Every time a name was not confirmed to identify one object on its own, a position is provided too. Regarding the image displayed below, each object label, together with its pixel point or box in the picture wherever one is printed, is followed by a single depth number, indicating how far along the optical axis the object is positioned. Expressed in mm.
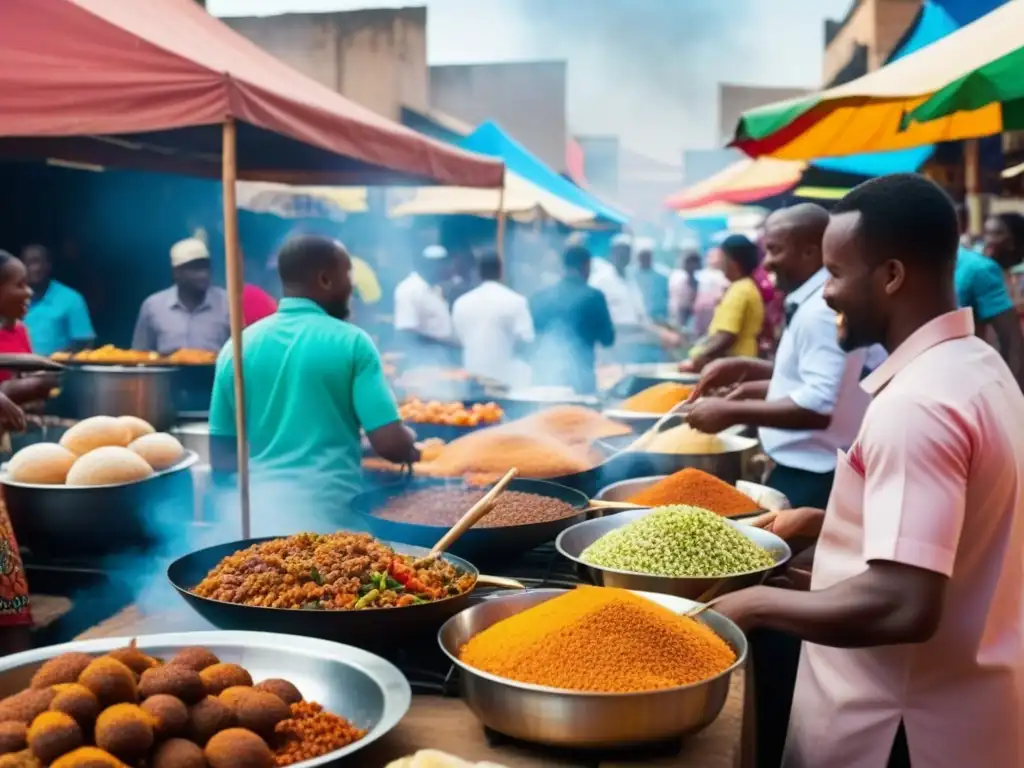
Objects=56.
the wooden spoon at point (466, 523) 2203
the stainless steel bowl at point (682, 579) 2072
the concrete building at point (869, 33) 13641
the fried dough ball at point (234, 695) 1372
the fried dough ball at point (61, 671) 1374
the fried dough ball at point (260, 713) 1344
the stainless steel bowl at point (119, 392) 3727
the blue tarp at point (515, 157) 11344
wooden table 1523
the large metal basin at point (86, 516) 2488
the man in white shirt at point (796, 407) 3117
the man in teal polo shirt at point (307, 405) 3250
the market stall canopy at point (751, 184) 10367
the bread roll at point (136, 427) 2941
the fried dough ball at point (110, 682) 1292
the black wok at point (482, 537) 2391
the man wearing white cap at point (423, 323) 7801
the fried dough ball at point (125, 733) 1200
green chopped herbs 2139
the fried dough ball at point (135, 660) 1425
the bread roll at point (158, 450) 2781
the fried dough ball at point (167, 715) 1270
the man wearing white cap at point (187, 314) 5926
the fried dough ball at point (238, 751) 1249
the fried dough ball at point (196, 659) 1473
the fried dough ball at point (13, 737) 1207
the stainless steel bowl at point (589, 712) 1441
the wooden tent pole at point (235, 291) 3066
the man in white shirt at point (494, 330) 6910
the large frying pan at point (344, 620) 1741
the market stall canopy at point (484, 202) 10288
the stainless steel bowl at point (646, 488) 3002
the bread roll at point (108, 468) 2527
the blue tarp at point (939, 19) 5293
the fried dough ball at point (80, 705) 1243
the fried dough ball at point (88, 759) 1153
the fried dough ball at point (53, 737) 1184
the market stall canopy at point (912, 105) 3146
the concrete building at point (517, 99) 24875
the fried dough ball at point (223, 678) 1406
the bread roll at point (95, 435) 2776
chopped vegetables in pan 1819
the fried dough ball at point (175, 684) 1333
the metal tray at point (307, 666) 1530
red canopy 2854
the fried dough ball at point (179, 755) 1228
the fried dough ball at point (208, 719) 1306
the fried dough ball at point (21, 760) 1161
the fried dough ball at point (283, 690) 1459
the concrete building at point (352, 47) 16422
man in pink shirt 1580
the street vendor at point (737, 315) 6234
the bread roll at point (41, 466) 2564
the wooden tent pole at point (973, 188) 6211
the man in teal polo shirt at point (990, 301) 5285
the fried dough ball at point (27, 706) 1274
